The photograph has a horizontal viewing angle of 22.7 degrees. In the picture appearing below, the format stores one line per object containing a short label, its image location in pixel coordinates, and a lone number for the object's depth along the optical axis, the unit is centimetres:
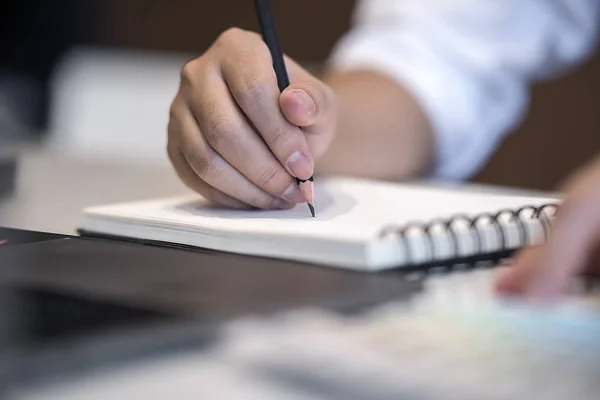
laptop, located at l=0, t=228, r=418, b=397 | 51
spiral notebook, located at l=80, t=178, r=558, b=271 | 60
